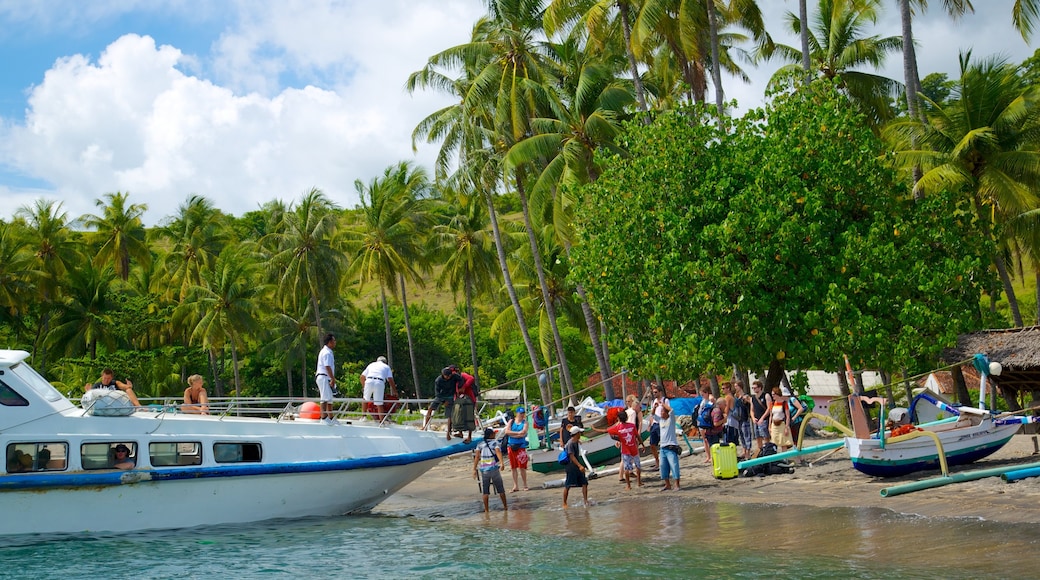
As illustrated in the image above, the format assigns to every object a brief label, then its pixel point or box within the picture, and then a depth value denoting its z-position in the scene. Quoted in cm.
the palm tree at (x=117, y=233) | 5581
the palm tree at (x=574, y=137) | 2823
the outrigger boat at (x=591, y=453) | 2222
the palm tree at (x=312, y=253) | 5069
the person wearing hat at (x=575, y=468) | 1669
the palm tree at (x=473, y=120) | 3081
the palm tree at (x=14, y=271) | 4819
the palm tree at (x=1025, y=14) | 2444
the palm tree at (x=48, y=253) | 5049
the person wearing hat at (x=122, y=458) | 1565
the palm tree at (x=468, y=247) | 4766
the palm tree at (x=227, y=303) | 4953
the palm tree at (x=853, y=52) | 2942
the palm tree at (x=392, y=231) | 4700
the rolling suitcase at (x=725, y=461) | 1816
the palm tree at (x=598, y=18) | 2842
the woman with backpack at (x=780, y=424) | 1892
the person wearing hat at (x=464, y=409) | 1853
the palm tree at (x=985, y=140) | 2342
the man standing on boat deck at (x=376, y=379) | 1822
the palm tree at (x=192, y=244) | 5659
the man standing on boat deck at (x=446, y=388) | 1836
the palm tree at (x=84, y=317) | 5084
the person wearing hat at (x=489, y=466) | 1706
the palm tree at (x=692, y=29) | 2720
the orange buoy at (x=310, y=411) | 1744
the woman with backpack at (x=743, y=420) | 1945
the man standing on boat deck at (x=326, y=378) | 1745
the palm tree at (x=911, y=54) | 2441
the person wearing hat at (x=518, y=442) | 1986
